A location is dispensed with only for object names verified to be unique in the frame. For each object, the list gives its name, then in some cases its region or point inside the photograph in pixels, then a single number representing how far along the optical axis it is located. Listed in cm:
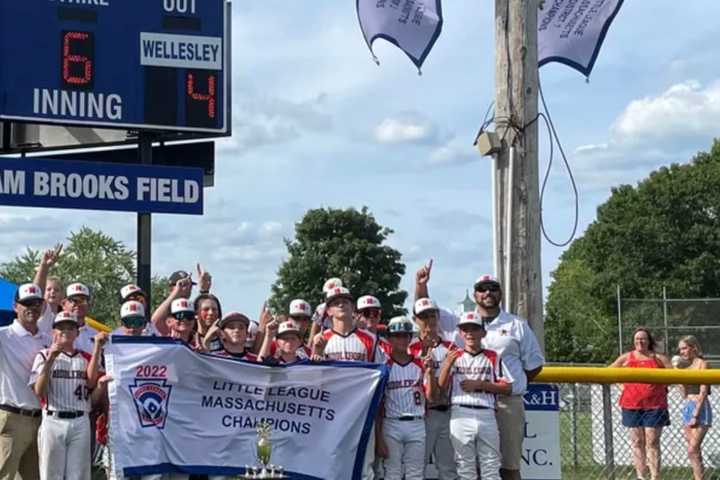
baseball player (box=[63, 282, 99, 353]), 977
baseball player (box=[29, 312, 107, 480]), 924
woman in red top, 1109
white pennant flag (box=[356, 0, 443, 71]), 1072
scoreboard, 1255
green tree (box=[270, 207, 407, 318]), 5388
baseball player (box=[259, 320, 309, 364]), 980
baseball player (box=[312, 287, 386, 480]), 973
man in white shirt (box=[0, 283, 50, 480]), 946
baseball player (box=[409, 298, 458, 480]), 977
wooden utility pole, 1051
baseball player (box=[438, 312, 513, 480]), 953
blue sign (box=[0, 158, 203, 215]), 1225
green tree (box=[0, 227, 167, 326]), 5547
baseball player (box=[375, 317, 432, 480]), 956
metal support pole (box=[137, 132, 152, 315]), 1318
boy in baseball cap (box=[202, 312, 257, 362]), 972
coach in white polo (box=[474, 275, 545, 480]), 975
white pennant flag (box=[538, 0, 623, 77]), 1109
